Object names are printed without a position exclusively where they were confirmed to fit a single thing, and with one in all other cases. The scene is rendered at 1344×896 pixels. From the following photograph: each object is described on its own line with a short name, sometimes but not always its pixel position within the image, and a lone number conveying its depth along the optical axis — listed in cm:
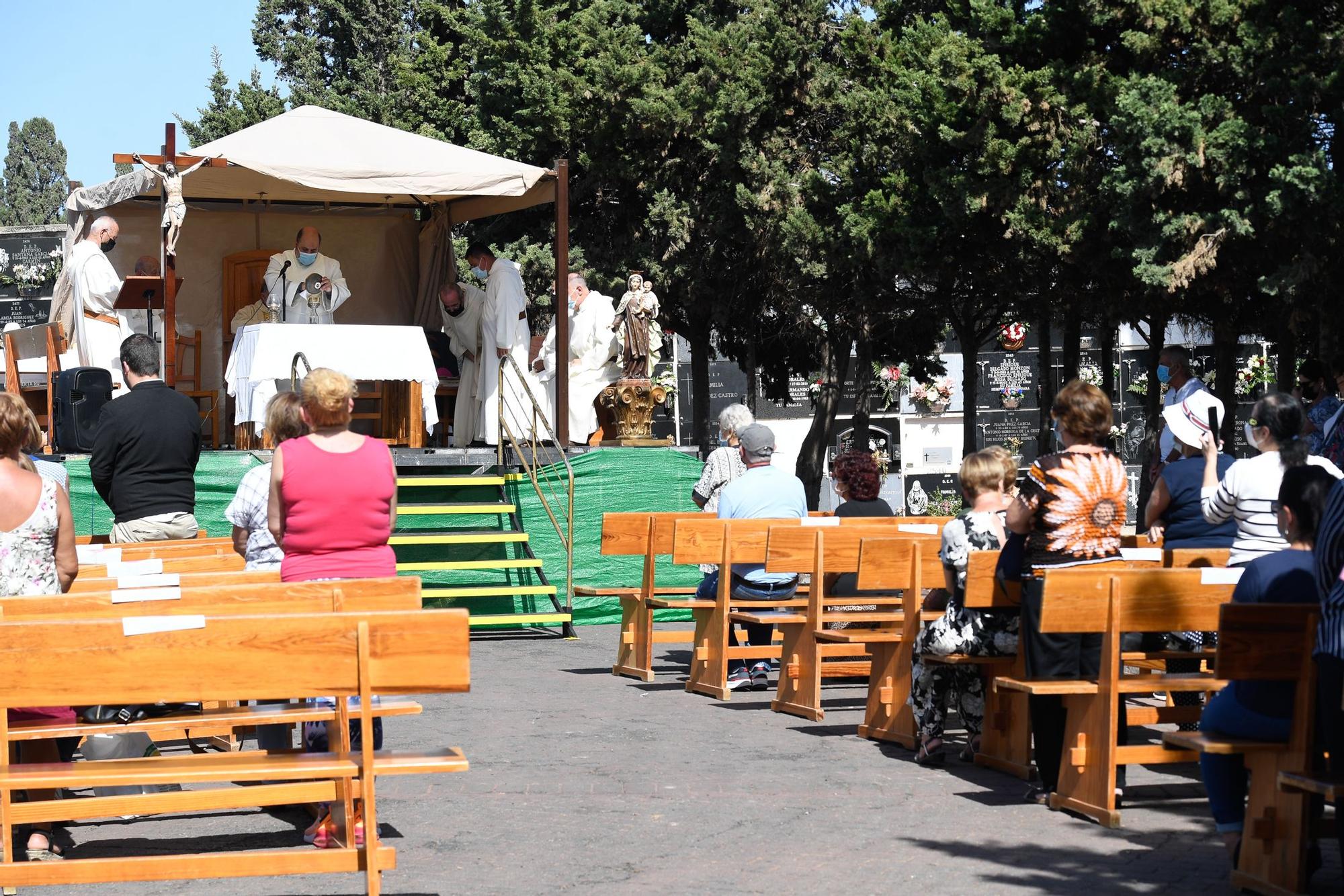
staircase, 1490
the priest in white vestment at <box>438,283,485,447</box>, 1828
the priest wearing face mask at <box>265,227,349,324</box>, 1802
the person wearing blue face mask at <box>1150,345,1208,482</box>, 1302
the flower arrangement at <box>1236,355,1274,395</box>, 4266
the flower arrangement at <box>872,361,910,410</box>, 4556
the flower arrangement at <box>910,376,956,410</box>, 4638
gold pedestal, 1759
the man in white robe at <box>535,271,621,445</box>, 1823
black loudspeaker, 1508
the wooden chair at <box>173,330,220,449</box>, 1833
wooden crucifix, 1555
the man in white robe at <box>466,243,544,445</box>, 1767
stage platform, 1505
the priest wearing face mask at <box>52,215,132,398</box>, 1628
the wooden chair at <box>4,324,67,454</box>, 1614
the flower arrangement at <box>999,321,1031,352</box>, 4141
